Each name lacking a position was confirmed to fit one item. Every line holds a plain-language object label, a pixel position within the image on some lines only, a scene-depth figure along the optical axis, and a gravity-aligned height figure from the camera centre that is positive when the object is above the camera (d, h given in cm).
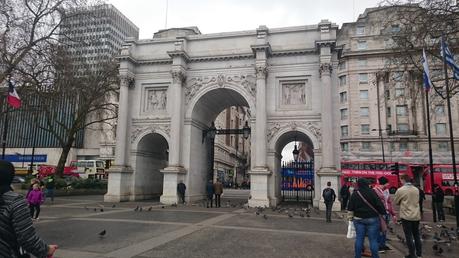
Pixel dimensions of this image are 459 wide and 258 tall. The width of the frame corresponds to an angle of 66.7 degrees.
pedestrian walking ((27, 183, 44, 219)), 1309 -83
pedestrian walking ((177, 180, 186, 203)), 2273 -67
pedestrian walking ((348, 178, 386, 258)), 665 -65
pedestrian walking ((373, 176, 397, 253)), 850 -42
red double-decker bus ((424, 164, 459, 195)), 3562 +69
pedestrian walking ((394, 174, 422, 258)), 761 -65
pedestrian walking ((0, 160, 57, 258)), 292 -42
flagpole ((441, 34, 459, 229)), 1302 +19
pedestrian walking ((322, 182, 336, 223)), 1460 -65
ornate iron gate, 2650 +18
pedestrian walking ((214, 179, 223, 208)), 2141 -68
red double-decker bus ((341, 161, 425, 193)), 3562 +123
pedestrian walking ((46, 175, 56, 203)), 2081 -62
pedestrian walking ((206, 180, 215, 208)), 2119 -76
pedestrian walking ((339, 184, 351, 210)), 1852 -59
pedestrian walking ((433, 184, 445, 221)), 1623 -84
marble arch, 2245 +568
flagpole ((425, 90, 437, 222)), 1573 -88
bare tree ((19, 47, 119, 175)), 2343 +717
